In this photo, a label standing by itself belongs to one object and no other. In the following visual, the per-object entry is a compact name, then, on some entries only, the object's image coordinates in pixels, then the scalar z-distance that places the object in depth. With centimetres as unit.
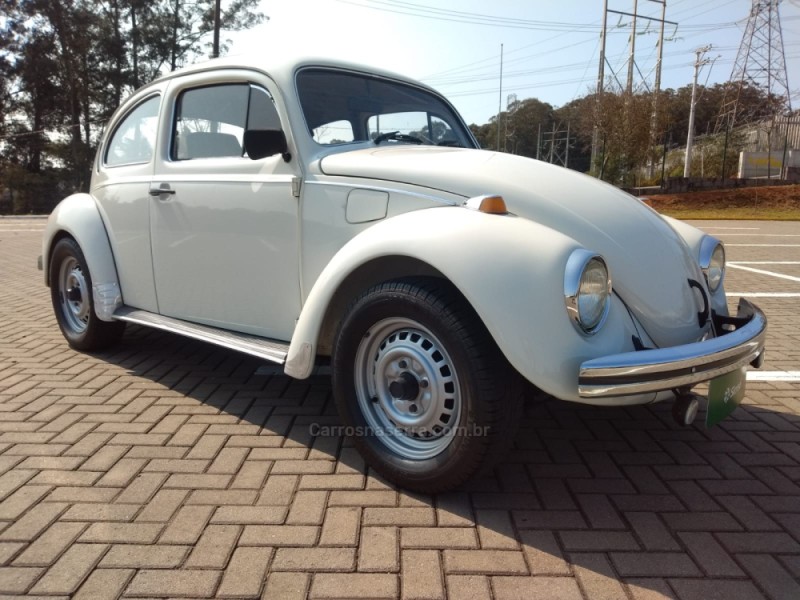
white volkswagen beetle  211
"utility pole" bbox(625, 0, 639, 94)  2922
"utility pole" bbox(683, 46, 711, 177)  3050
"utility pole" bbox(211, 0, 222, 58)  2108
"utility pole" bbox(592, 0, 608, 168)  2900
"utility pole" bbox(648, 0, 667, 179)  2817
